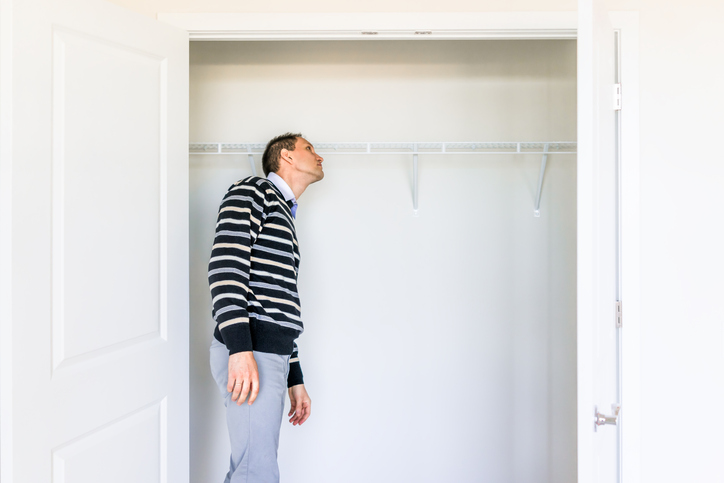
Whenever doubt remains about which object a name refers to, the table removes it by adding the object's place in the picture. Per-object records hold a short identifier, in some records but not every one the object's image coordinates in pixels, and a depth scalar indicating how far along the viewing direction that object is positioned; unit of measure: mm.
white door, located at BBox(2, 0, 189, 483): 1097
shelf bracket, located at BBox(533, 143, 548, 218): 1978
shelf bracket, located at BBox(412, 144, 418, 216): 1977
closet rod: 1928
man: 1387
